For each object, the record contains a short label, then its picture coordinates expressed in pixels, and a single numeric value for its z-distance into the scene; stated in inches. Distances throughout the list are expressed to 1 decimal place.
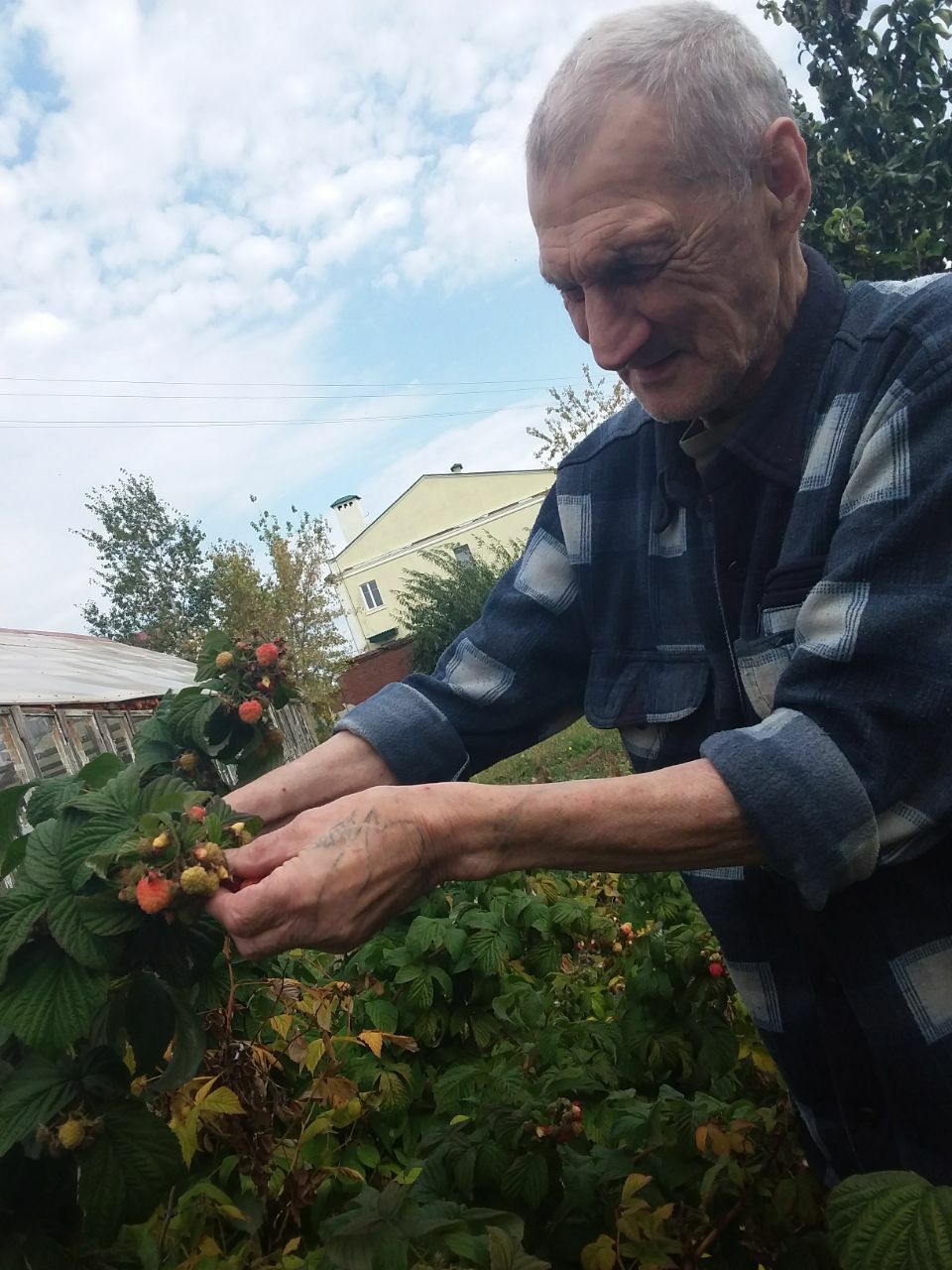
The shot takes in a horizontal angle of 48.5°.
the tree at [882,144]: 219.3
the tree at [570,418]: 1178.0
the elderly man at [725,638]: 46.5
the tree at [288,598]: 1186.0
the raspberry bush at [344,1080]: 45.8
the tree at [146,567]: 1566.2
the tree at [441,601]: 1229.7
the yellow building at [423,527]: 1585.9
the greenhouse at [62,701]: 337.4
